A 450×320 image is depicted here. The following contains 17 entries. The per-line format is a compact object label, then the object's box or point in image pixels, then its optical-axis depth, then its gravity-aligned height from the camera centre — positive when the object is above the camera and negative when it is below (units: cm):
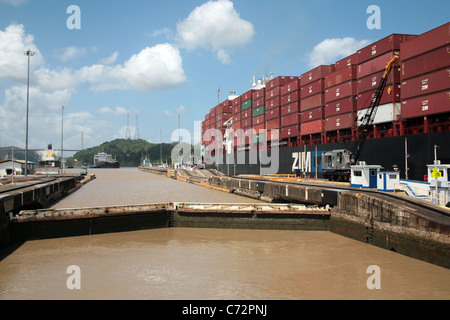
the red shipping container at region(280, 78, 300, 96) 6054 +1442
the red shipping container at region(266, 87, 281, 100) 6688 +1474
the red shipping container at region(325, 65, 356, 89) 4584 +1244
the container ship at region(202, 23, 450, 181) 3244 +713
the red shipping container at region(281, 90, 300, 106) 6016 +1231
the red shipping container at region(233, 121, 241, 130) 8694 +1038
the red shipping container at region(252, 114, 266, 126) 7335 +1003
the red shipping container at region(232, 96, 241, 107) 8929 +1715
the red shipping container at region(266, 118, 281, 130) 6638 +812
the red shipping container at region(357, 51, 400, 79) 3903 +1225
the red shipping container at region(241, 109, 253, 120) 8100 +1252
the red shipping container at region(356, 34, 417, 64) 3853 +1418
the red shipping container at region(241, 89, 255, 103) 8300 +1744
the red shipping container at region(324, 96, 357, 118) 4550 +812
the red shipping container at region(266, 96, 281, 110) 6625 +1252
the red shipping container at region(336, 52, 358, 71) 4638 +1468
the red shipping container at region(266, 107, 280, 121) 6600 +1023
